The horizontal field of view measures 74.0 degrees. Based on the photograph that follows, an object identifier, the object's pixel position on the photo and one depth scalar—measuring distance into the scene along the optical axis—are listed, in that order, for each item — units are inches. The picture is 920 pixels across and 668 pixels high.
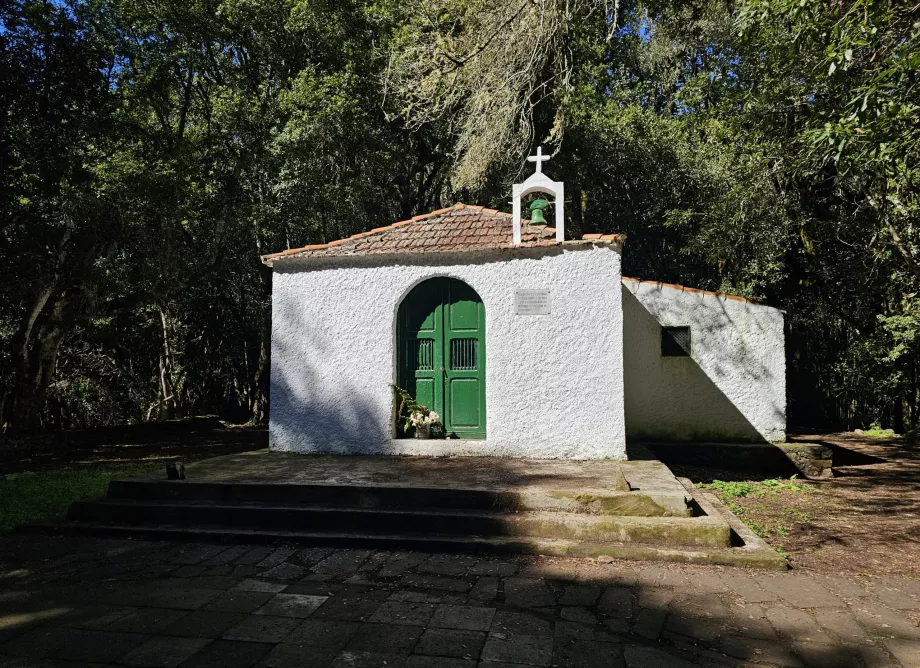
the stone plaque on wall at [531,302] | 300.2
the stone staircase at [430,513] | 196.2
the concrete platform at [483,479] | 210.1
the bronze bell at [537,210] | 309.6
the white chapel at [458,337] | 294.4
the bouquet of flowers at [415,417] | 310.7
